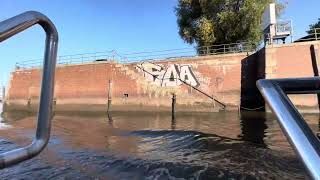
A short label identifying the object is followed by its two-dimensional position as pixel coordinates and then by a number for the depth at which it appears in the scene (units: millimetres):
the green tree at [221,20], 14158
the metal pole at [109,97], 14877
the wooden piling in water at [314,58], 11717
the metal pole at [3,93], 18701
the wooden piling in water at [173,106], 13367
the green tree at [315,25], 20390
